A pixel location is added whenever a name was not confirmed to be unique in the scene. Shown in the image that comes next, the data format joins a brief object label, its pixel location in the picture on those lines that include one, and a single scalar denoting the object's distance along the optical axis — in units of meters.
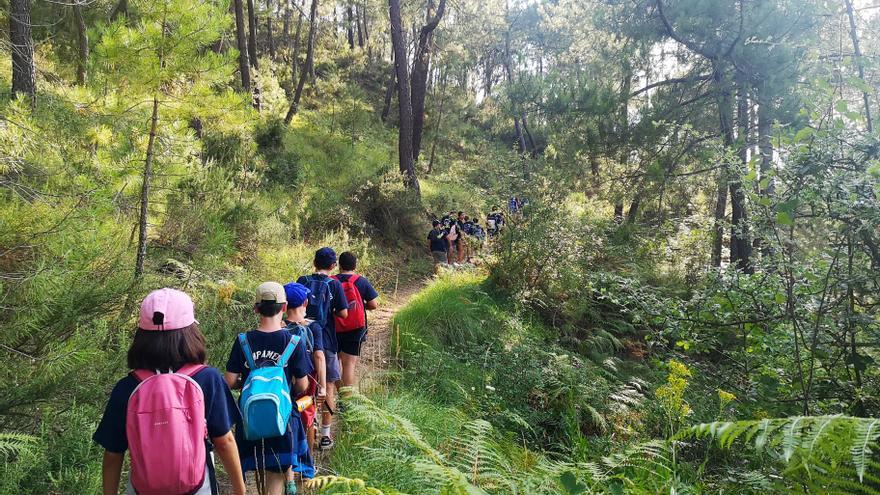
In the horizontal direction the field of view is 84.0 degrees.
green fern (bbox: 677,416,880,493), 1.69
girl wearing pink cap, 1.86
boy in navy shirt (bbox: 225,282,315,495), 2.83
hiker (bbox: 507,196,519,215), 9.28
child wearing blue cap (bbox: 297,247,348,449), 4.23
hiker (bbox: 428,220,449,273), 11.93
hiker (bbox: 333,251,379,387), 4.66
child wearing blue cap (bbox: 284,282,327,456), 3.44
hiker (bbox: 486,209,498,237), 12.40
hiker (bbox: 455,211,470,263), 12.70
